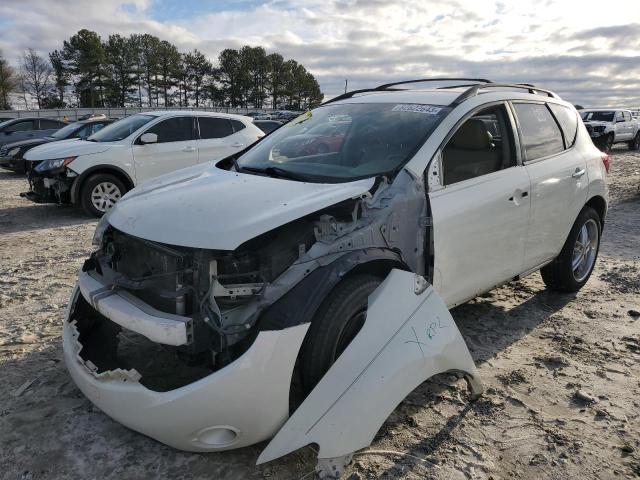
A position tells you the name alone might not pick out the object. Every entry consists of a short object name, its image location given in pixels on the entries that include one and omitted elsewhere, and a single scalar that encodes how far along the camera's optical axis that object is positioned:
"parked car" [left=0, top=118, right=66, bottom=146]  15.42
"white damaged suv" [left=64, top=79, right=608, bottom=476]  2.18
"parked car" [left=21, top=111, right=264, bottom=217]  7.84
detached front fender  2.15
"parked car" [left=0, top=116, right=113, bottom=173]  12.78
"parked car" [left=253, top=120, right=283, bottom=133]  14.43
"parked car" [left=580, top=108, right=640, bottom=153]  21.08
